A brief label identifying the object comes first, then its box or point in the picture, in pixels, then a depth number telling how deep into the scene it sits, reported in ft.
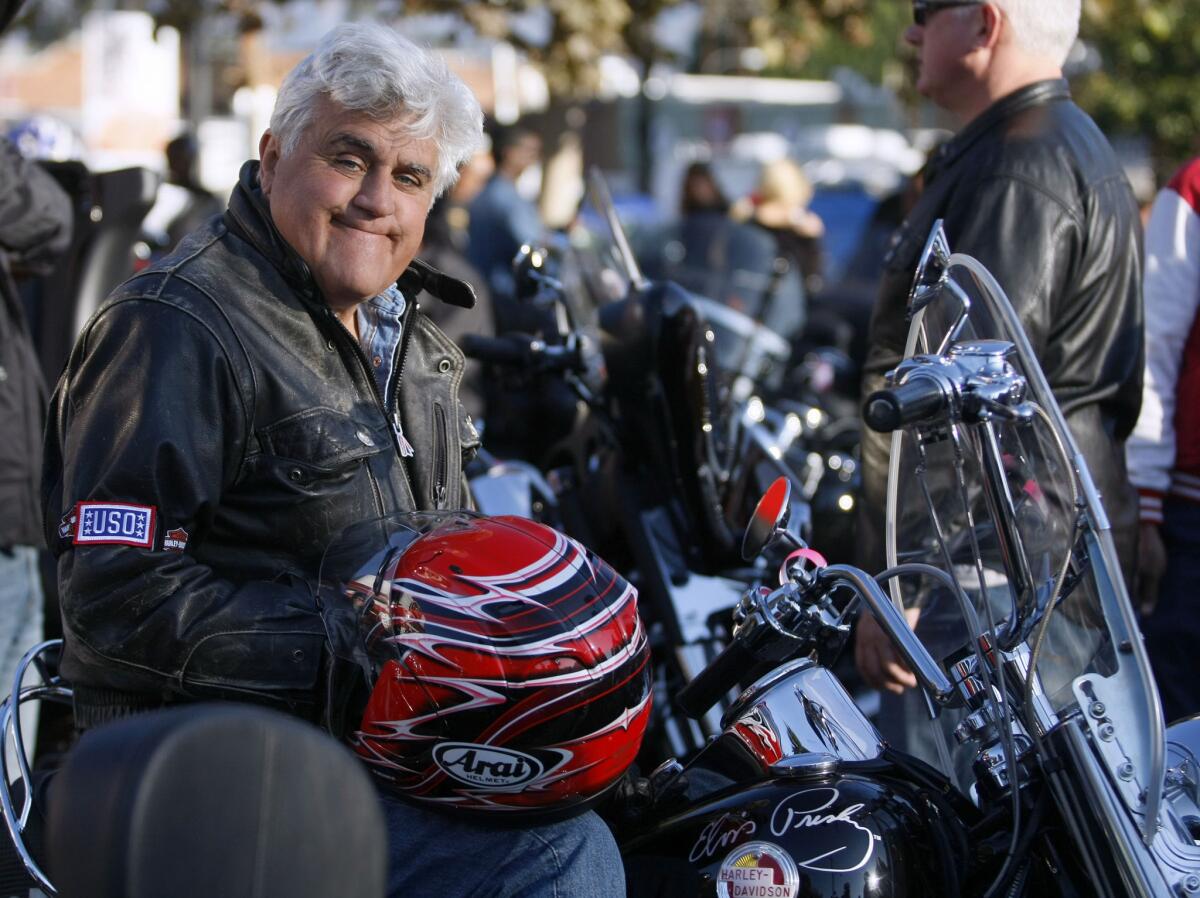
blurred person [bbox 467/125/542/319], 25.94
